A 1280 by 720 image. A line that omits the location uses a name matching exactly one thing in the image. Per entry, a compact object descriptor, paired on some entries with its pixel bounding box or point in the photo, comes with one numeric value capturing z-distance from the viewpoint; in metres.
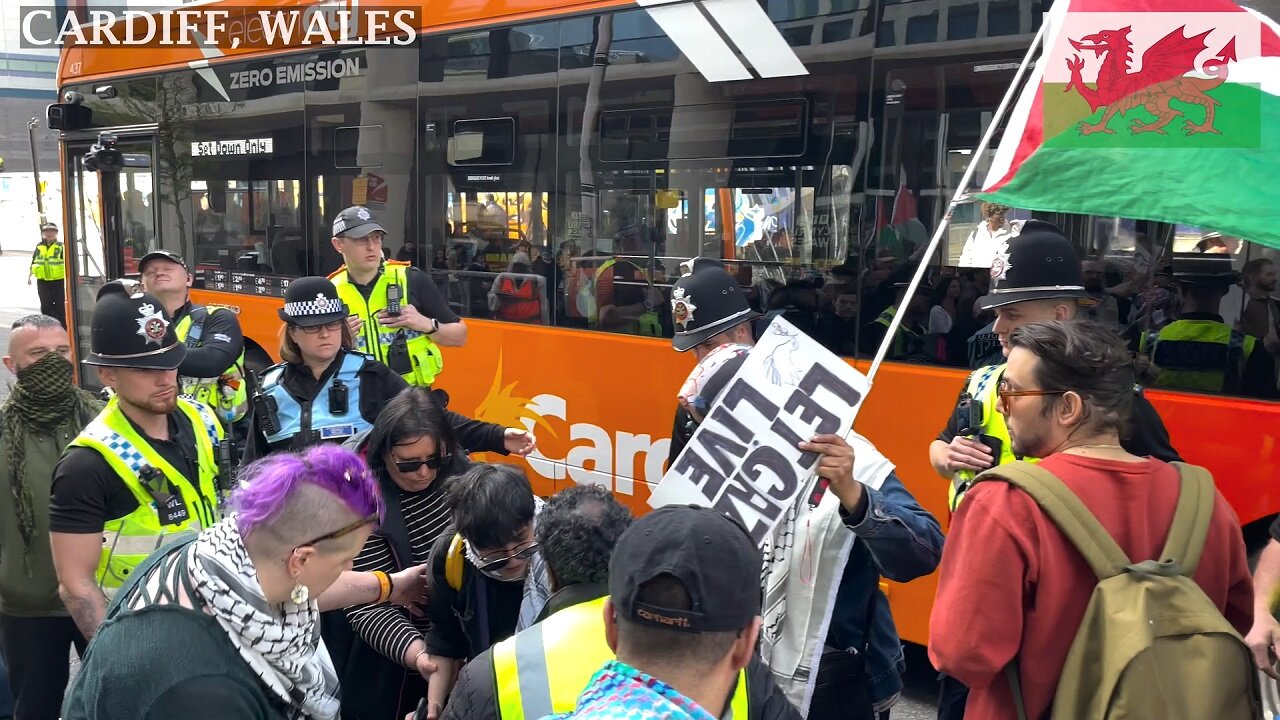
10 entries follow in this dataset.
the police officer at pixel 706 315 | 3.47
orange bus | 4.62
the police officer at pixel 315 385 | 4.23
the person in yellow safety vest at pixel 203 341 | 5.53
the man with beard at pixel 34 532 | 3.69
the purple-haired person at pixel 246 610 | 1.86
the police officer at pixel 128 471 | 3.04
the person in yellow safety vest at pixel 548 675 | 1.99
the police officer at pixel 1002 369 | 3.21
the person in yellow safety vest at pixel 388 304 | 5.65
